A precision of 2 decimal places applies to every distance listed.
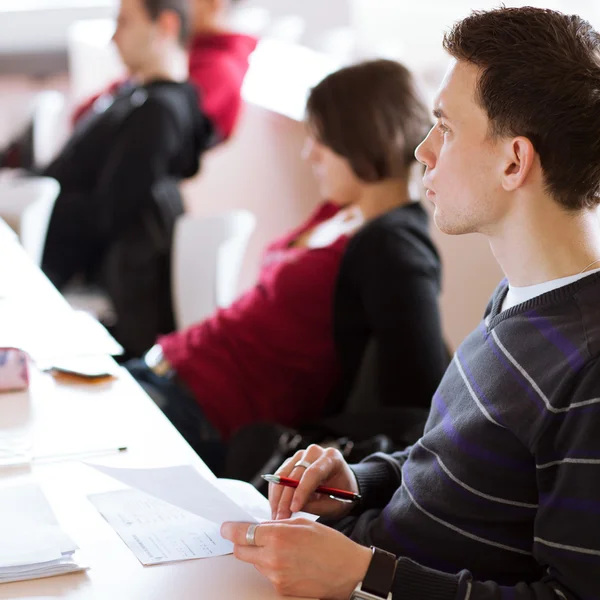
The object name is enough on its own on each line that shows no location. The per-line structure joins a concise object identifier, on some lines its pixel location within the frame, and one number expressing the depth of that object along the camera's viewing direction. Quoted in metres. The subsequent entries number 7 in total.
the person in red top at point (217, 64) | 5.30
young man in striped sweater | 2.26
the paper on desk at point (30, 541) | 2.28
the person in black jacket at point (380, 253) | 3.04
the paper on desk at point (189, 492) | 2.33
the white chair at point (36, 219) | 4.27
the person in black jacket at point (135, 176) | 4.47
